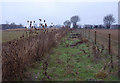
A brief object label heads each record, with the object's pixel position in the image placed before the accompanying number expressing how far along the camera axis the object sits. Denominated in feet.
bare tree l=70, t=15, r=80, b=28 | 205.22
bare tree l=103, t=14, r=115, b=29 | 213.46
